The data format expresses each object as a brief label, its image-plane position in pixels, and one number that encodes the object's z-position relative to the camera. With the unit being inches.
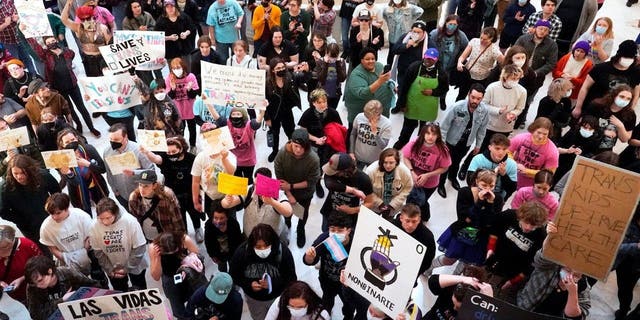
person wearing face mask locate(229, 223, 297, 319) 174.6
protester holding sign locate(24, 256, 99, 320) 167.2
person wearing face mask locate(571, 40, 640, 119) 272.1
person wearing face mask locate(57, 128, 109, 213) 221.3
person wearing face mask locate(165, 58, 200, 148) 270.7
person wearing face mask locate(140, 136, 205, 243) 219.1
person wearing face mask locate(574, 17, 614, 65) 303.3
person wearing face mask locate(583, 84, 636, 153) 246.7
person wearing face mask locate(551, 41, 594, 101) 291.9
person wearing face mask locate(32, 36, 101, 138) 297.6
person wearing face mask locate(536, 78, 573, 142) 266.5
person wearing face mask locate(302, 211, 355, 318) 181.9
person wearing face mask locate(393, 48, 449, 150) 272.1
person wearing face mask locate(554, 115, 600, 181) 242.4
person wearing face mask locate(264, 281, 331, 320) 160.4
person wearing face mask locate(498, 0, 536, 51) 347.6
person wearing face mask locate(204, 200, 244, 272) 193.6
